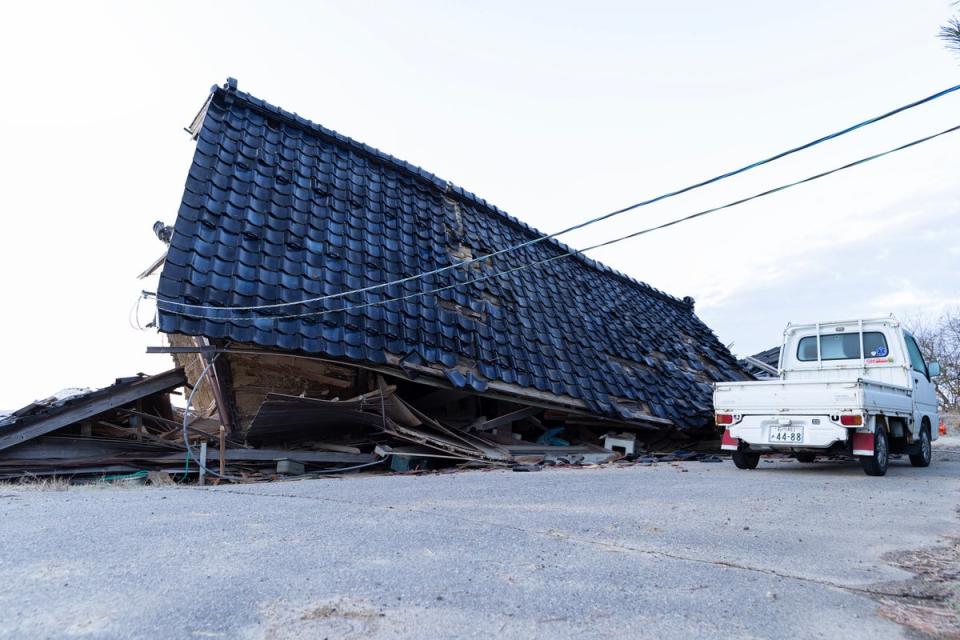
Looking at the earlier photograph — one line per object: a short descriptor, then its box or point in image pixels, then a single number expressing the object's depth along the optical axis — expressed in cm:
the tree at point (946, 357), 3105
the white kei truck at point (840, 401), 875
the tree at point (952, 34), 388
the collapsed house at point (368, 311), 851
